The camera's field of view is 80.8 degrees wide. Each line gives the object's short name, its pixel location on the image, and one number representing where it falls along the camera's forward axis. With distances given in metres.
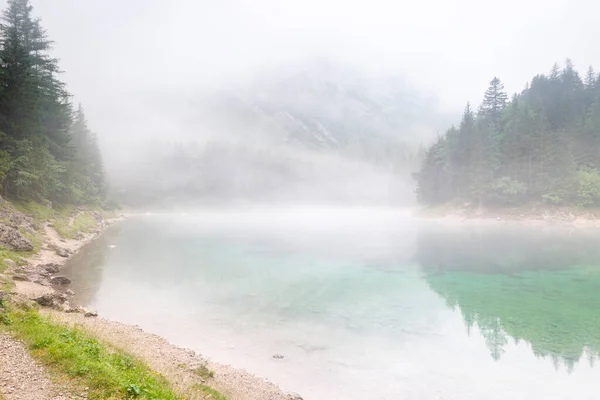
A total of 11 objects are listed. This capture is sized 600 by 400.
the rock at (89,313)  20.61
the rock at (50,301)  19.64
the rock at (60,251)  38.53
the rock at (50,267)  30.20
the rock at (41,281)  25.23
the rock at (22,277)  24.18
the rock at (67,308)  20.20
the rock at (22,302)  16.09
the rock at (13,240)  30.32
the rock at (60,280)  27.92
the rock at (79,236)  51.71
